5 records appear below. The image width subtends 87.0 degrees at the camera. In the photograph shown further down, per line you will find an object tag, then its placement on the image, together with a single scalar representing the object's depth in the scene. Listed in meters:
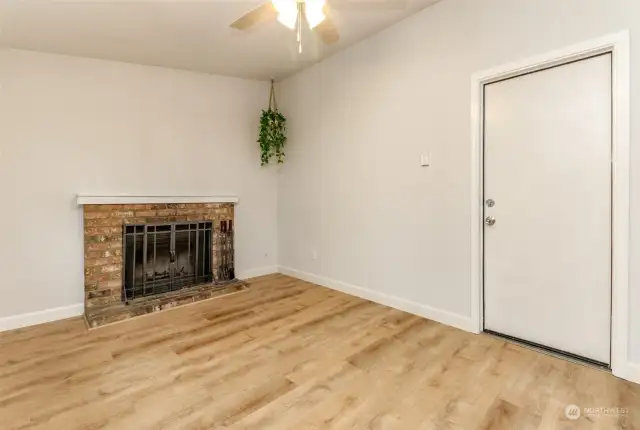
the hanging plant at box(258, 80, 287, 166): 4.33
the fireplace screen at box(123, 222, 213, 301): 3.61
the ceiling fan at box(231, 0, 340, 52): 1.99
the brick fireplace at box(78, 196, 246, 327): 3.32
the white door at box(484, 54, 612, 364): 2.10
